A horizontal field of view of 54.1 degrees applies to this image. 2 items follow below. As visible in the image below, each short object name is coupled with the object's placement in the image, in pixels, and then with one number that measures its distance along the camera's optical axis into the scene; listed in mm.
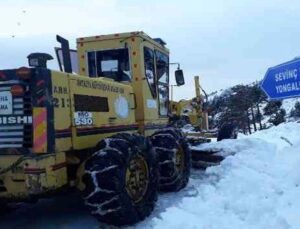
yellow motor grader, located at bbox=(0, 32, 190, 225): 3552
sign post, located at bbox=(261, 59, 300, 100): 3724
